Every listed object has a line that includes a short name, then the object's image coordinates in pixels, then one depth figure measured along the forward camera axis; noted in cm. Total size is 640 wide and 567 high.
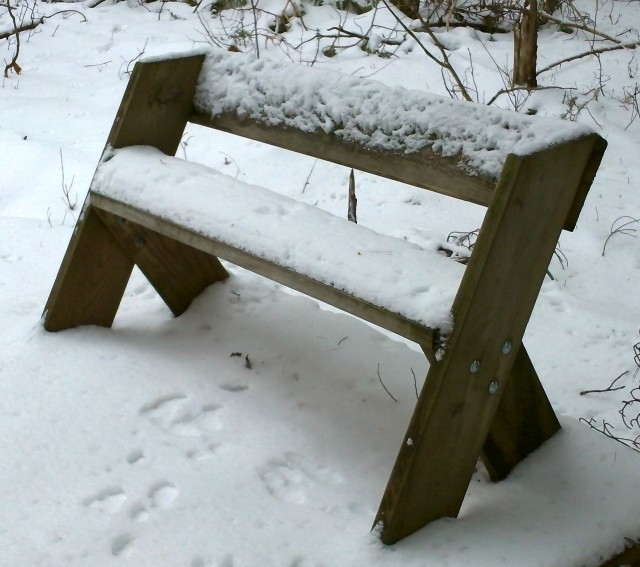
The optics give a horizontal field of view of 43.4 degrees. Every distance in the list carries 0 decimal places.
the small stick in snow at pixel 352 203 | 373
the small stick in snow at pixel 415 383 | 236
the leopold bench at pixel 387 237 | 170
